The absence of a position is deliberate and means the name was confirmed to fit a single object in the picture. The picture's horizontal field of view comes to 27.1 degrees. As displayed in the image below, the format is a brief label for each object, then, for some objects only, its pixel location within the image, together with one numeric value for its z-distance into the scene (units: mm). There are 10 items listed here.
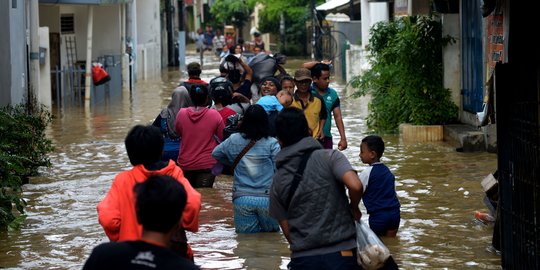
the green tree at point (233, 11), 71875
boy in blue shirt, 9688
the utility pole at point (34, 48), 20734
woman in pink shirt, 11961
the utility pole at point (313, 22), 46297
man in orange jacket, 6027
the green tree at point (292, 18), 57406
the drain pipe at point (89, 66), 26641
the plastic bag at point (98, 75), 29062
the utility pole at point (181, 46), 54372
